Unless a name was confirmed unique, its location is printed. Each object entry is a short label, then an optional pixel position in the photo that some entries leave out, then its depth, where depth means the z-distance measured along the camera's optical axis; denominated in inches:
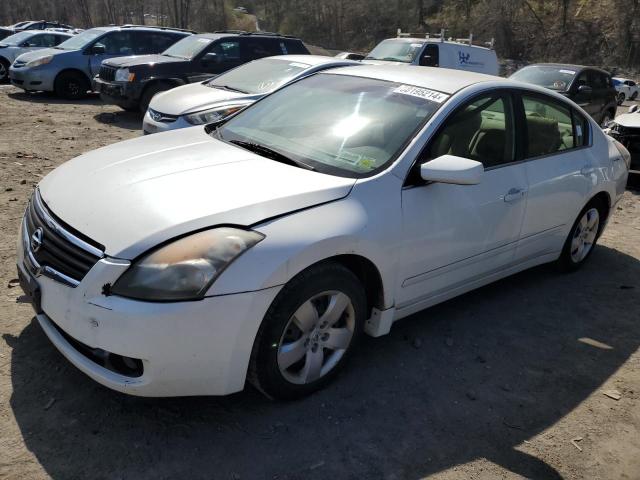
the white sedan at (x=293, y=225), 98.2
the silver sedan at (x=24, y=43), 607.2
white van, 510.9
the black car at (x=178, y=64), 416.5
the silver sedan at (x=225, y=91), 305.2
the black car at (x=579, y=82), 446.0
